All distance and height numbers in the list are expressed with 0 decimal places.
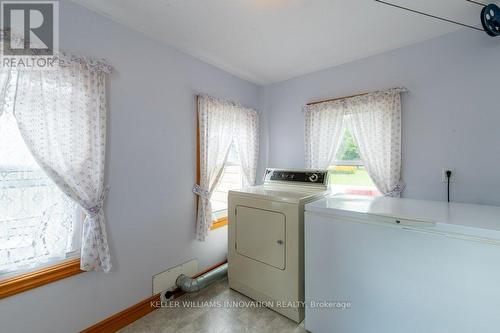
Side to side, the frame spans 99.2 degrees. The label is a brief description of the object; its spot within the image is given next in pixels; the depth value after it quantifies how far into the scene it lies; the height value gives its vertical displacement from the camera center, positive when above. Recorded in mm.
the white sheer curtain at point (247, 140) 2697 +367
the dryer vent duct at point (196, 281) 1999 -1107
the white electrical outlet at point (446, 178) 1813 -70
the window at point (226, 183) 2568 -199
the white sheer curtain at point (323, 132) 2383 +422
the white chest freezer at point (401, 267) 1069 -584
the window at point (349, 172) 2299 -49
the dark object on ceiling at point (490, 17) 1382 +990
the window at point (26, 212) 1225 -270
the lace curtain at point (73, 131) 1263 +242
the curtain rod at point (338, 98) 1986 +775
